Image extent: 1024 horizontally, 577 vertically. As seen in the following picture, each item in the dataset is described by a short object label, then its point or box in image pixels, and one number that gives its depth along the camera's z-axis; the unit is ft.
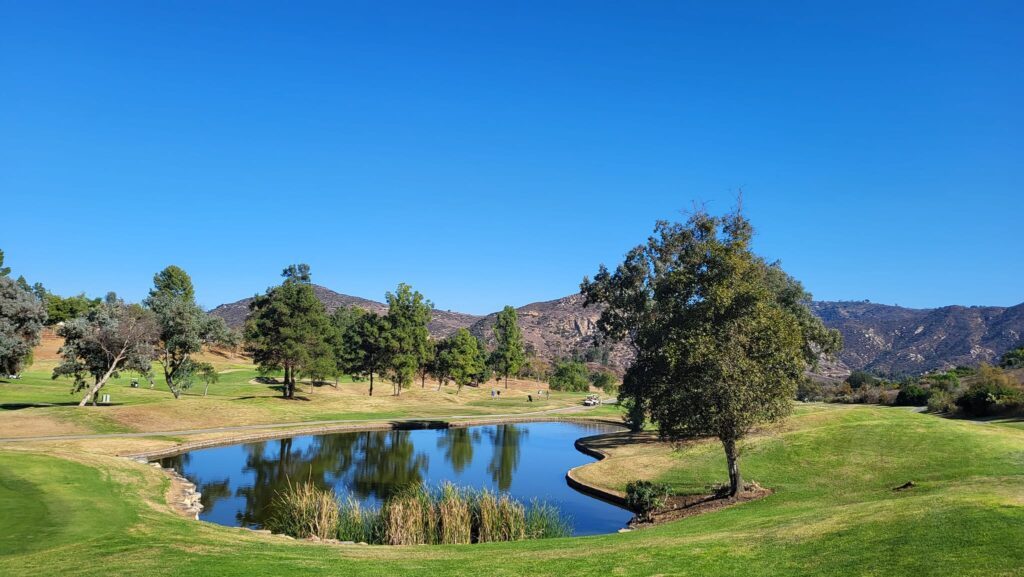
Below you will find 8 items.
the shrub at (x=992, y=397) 129.80
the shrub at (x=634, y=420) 144.01
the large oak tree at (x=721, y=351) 75.36
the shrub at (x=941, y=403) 144.25
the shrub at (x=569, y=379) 384.47
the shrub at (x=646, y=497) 80.07
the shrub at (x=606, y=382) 367.54
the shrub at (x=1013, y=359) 208.13
